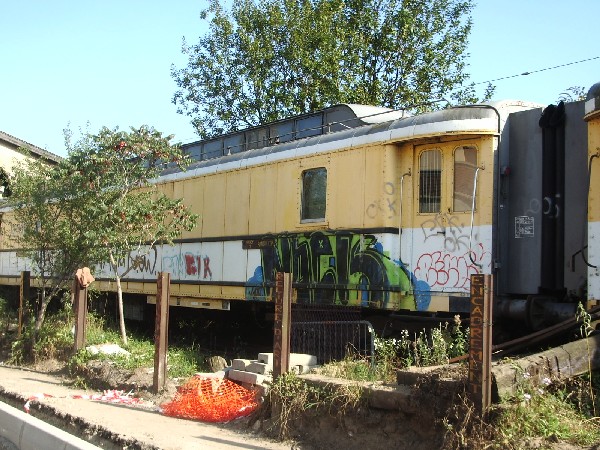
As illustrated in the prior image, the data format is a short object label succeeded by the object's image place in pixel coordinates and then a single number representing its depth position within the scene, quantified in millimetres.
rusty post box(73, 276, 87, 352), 11227
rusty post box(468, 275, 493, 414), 5113
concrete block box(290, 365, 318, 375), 7277
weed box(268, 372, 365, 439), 6262
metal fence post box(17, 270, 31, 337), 13982
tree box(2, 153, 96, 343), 12703
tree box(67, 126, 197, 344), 11789
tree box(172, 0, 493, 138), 21391
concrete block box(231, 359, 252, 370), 8398
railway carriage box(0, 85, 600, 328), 8320
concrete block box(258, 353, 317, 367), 8289
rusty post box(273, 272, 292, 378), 7141
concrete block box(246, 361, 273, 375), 7992
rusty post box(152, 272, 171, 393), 8992
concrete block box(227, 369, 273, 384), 7738
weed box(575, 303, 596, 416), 5617
